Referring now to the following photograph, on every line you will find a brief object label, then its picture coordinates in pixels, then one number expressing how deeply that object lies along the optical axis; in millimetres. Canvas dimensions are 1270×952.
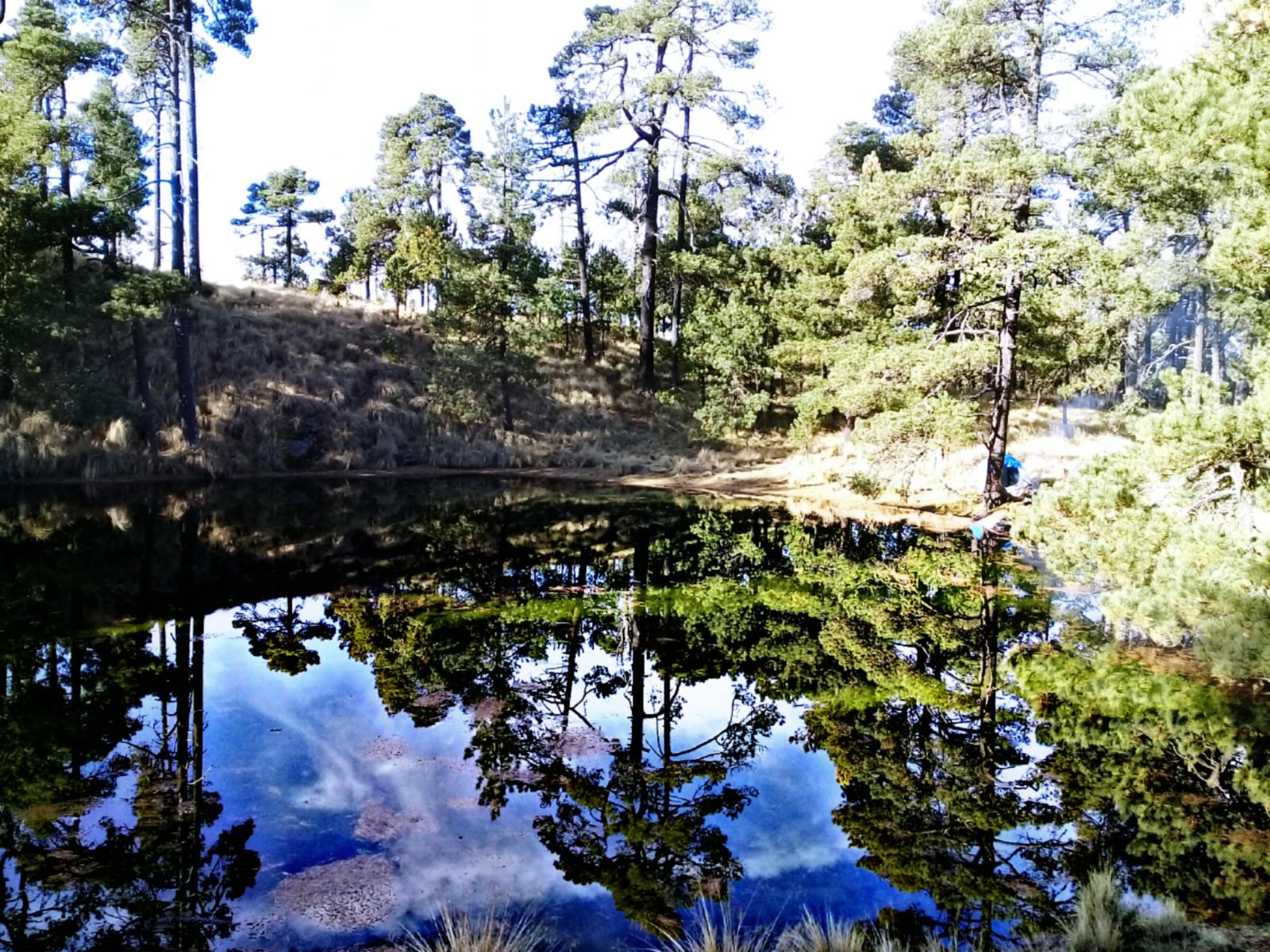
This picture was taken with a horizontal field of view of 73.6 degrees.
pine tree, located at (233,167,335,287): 35844
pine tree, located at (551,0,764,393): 24578
